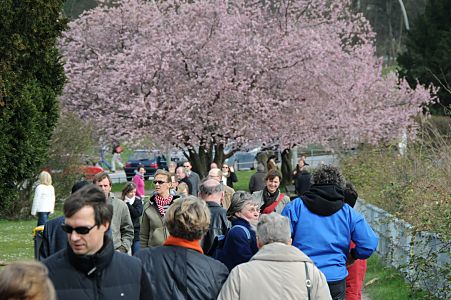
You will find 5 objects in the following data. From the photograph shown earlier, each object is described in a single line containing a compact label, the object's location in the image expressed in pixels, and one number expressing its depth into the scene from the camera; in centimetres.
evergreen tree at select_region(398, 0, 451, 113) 6326
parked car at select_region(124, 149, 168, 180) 7109
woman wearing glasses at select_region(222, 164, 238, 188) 4094
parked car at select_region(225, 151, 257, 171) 8338
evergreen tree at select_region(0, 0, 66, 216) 2706
